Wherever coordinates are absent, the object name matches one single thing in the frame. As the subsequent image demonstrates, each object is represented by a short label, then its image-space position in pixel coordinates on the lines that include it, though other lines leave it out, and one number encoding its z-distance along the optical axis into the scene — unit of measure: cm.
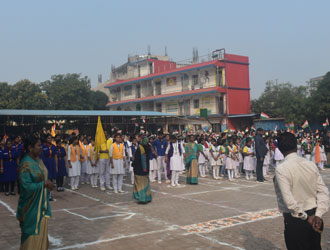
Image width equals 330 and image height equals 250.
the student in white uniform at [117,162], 1032
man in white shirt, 332
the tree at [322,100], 2608
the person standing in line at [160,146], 1273
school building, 3475
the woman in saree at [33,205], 387
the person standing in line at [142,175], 864
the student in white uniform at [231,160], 1267
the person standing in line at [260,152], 1194
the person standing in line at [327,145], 1593
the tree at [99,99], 5606
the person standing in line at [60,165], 1079
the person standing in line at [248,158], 1273
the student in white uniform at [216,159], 1310
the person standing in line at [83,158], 1172
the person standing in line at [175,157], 1130
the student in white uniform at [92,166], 1159
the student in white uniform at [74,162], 1096
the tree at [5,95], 4138
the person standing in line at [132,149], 1189
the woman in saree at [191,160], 1171
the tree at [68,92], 4766
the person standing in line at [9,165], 1027
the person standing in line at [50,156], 1002
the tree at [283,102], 2800
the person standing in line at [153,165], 1225
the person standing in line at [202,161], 1387
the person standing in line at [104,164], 1105
